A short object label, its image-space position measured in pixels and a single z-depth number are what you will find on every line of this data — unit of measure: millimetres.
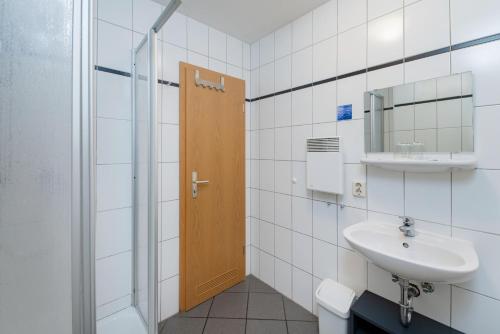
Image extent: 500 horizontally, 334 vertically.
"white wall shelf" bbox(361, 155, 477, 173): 1019
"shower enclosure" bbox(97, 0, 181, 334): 1112
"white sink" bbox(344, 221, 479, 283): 895
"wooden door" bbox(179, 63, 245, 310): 1771
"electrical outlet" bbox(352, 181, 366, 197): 1438
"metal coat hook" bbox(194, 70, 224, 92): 1811
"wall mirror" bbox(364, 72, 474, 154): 1071
